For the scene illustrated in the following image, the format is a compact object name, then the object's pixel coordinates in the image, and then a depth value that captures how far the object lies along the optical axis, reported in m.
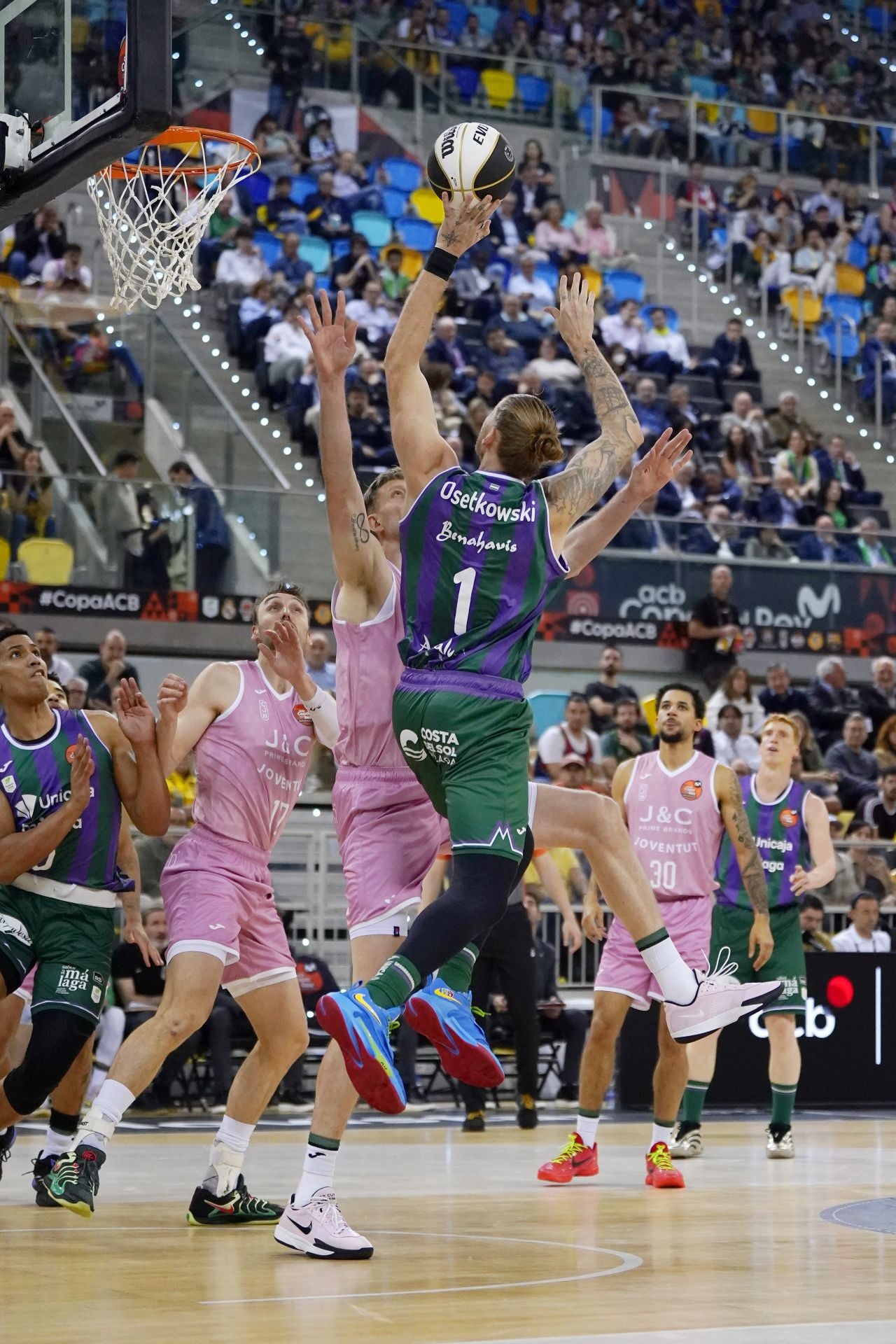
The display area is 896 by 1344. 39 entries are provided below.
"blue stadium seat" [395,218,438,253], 24.56
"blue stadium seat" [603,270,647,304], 25.86
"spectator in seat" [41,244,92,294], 18.98
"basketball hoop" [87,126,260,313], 10.75
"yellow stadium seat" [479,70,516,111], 27.23
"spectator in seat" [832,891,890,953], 15.47
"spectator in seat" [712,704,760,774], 18.05
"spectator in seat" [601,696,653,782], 17.28
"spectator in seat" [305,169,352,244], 23.38
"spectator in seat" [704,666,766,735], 18.70
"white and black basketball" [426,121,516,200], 5.99
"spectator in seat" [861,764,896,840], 17.33
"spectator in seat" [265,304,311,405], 20.50
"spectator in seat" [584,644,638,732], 18.25
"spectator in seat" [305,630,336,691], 16.25
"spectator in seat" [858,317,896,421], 26.00
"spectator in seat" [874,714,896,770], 18.85
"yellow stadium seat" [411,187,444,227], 25.30
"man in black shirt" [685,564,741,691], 19.70
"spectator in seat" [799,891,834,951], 15.20
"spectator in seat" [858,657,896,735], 19.75
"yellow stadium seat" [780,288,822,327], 26.97
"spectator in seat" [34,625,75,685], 15.57
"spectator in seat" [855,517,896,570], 20.61
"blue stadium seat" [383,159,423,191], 25.30
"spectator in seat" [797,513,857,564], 20.42
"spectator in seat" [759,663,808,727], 19.17
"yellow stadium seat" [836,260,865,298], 27.56
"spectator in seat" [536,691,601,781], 16.69
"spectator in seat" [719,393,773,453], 23.59
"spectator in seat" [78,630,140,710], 16.08
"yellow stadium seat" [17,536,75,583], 17.02
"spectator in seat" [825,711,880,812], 18.16
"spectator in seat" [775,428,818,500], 22.88
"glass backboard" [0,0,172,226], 7.36
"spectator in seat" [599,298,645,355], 24.20
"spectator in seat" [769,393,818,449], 24.19
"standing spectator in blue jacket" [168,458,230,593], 17.41
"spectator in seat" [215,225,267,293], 21.38
